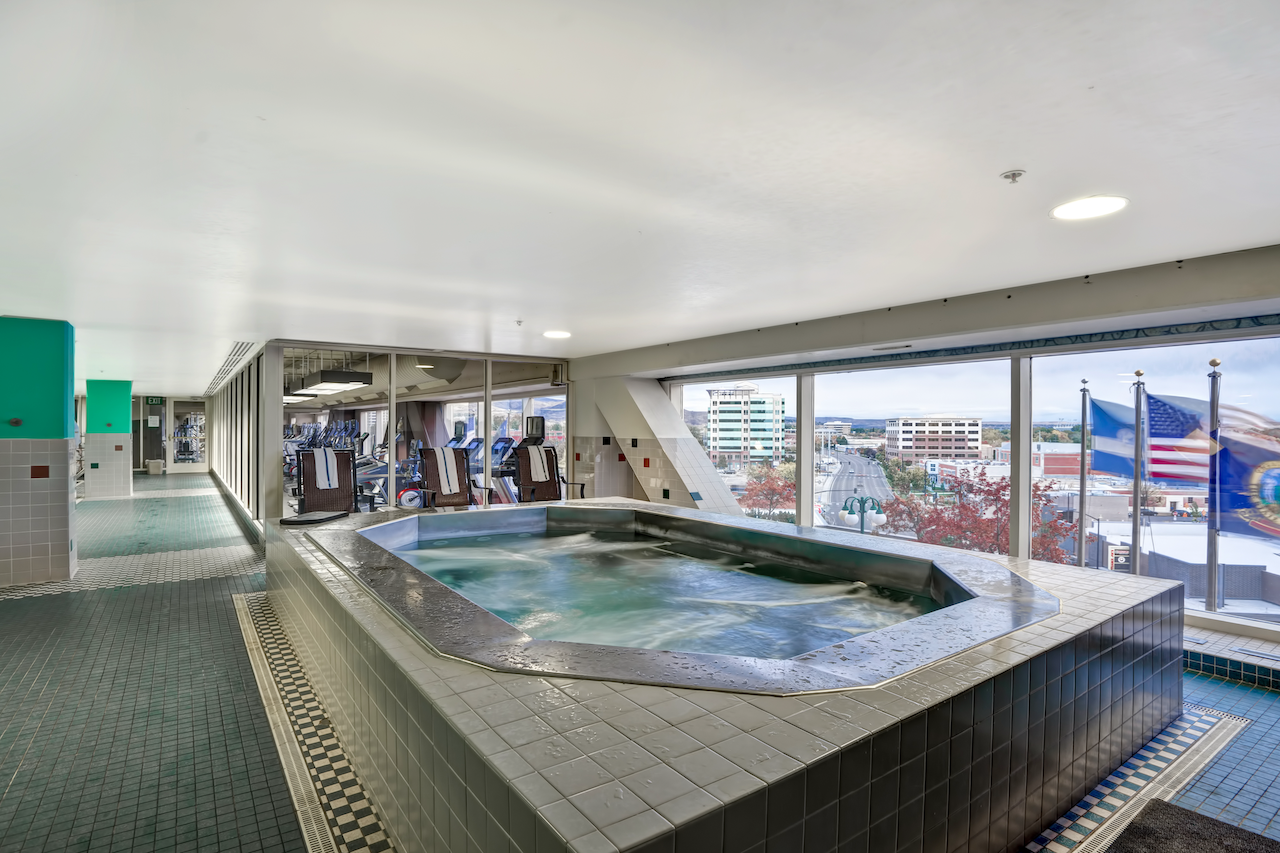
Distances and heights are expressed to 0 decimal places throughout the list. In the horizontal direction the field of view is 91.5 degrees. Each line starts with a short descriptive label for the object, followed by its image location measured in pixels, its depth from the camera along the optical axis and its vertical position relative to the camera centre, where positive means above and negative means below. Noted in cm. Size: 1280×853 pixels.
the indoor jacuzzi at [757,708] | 106 -61
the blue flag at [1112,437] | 399 -8
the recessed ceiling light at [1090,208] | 222 +80
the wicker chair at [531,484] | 665 -64
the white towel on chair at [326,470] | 576 -42
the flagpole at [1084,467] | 416 -29
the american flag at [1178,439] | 368 -9
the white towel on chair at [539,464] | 677 -44
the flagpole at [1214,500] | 361 -45
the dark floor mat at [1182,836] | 164 -111
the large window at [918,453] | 475 -25
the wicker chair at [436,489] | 607 -63
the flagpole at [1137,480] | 393 -35
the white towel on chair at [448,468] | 621 -44
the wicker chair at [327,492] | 569 -61
